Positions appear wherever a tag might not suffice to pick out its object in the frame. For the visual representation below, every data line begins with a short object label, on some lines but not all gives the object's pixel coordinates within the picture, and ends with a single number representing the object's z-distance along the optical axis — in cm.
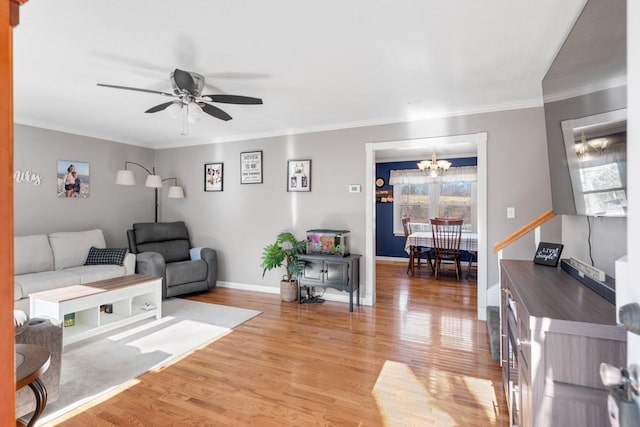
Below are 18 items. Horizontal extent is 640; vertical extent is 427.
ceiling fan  243
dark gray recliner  427
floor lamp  486
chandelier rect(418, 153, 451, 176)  571
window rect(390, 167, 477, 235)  688
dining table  543
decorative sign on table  202
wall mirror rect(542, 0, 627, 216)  124
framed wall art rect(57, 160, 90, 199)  452
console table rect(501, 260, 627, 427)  95
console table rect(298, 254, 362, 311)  393
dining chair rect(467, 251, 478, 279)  578
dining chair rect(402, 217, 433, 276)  602
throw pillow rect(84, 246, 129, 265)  423
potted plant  429
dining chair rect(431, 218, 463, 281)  547
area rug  222
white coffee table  280
